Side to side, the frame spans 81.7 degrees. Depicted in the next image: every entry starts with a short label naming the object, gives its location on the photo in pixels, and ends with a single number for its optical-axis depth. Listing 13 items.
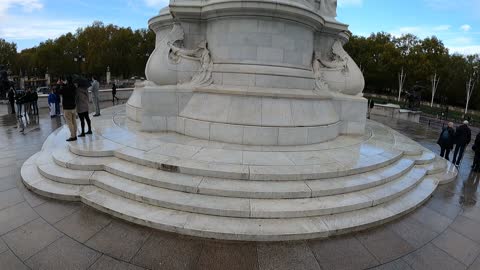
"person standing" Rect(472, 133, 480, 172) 8.64
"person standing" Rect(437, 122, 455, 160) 9.26
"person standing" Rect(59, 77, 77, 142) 7.12
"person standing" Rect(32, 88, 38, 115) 14.59
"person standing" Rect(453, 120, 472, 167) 8.91
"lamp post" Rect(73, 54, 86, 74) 54.34
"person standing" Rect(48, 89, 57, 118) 14.44
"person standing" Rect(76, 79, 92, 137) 7.54
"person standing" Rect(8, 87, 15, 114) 15.54
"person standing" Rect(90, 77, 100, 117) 11.91
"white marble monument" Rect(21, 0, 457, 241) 4.60
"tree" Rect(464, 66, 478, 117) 44.06
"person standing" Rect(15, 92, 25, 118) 13.95
